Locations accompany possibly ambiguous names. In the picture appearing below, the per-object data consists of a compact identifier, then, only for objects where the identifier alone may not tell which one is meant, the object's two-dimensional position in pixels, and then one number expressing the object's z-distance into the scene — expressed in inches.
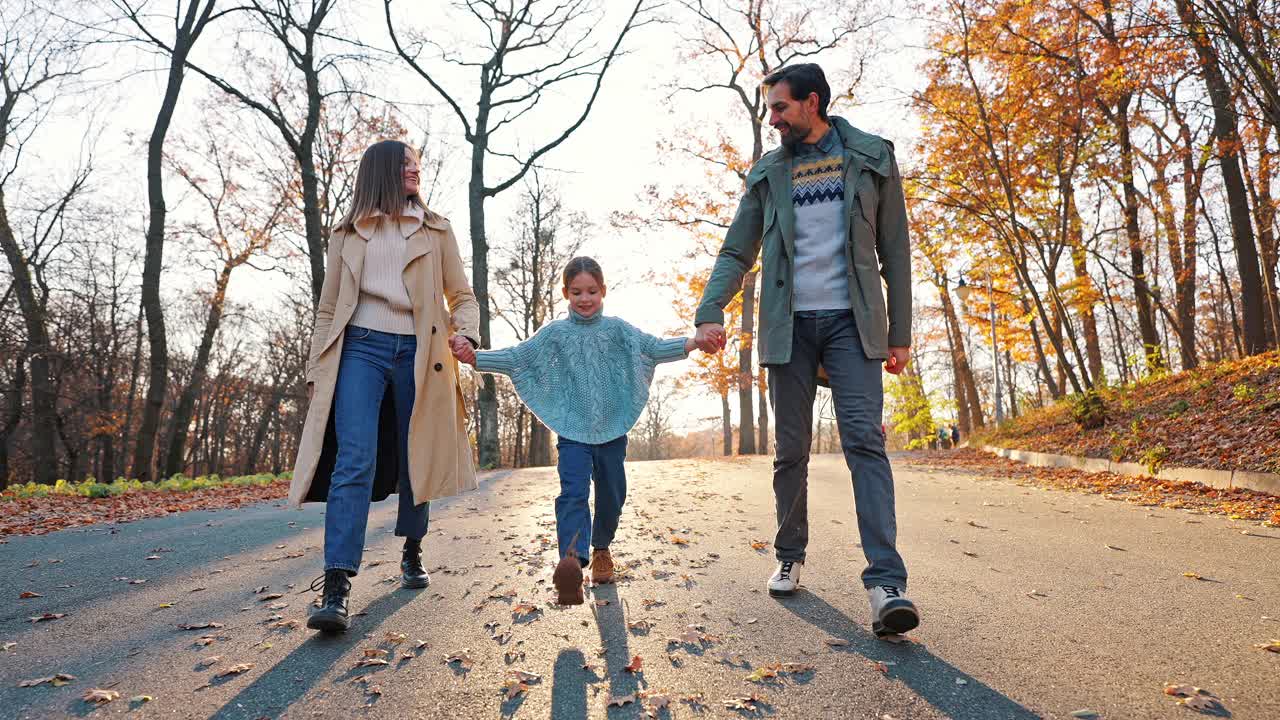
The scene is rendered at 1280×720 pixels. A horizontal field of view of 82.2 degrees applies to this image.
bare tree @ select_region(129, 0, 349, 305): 602.5
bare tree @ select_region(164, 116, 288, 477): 881.5
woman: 137.1
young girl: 152.6
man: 126.3
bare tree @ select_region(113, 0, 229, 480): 547.5
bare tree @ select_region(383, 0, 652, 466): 677.3
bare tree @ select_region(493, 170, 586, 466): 1136.2
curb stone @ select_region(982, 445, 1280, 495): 267.9
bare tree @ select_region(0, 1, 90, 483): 623.5
